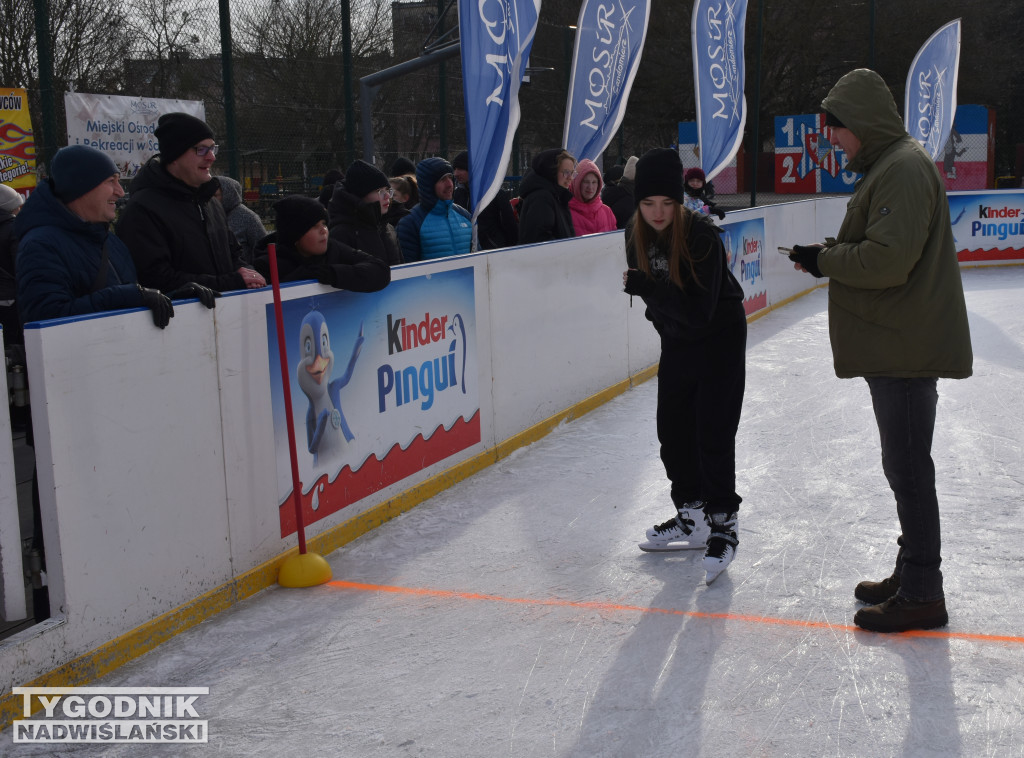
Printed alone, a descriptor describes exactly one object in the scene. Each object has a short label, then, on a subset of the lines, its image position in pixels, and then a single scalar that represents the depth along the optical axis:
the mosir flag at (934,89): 15.34
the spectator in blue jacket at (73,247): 3.47
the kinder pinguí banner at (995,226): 15.30
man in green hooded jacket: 3.30
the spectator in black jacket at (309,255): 4.63
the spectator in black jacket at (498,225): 7.33
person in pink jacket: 7.72
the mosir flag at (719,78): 10.30
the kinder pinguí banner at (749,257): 10.45
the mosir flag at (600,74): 8.59
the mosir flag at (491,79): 6.25
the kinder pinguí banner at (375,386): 4.50
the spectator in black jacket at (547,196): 7.16
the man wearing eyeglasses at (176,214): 4.07
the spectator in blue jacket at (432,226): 6.35
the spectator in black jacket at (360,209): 5.27
